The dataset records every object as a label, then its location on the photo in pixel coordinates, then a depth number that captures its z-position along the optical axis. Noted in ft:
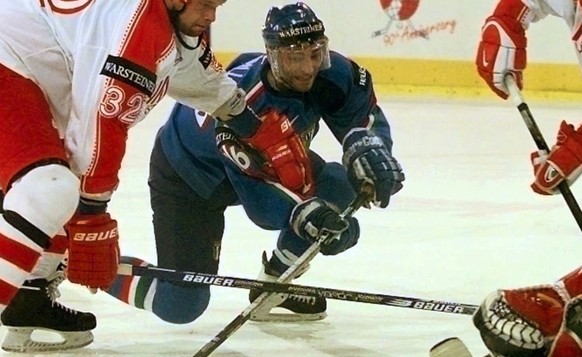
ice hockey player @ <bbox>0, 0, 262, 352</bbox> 35.19
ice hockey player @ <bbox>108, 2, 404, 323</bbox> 38.70
